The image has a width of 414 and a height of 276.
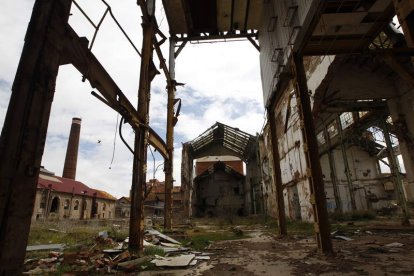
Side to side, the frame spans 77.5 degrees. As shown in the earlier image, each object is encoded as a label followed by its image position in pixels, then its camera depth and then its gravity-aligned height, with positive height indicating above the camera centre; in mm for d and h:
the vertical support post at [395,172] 10123 +1507
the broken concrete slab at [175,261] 4480 -828
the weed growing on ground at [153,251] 5566 -785
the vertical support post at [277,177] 8373 +1123
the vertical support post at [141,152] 5973 +1544
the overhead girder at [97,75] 3775 +2378
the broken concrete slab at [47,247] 6480 -763
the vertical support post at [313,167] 5137 +893
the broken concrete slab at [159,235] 7224 -597
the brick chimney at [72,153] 38688 +9092
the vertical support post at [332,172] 17391 +2476
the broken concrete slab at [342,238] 6767 -723
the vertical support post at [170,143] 11609 +3260
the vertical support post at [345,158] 16930 +3245
